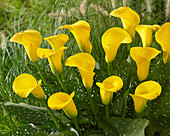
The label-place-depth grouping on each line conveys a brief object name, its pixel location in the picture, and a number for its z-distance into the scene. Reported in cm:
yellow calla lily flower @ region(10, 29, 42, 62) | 137
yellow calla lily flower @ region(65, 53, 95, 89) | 133
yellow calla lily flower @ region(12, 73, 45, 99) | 131
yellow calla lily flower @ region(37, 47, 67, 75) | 132
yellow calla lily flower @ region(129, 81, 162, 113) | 127
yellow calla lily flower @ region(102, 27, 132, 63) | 138
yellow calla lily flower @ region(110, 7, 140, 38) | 142
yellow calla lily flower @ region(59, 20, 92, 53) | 137
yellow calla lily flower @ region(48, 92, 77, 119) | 127
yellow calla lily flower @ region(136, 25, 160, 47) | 144
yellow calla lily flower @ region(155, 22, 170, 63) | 139
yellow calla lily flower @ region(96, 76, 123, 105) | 129
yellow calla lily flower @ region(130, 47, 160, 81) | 135
